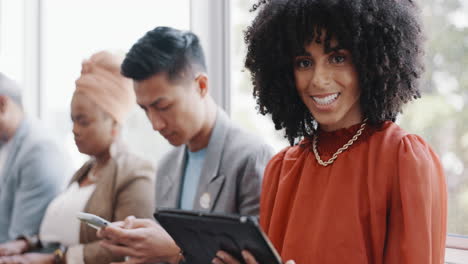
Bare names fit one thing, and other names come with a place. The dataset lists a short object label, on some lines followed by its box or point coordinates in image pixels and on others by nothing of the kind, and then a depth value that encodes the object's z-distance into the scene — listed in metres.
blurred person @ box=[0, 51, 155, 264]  1.90
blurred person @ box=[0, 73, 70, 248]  2.20
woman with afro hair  1.12
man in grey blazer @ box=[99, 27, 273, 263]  1.59
